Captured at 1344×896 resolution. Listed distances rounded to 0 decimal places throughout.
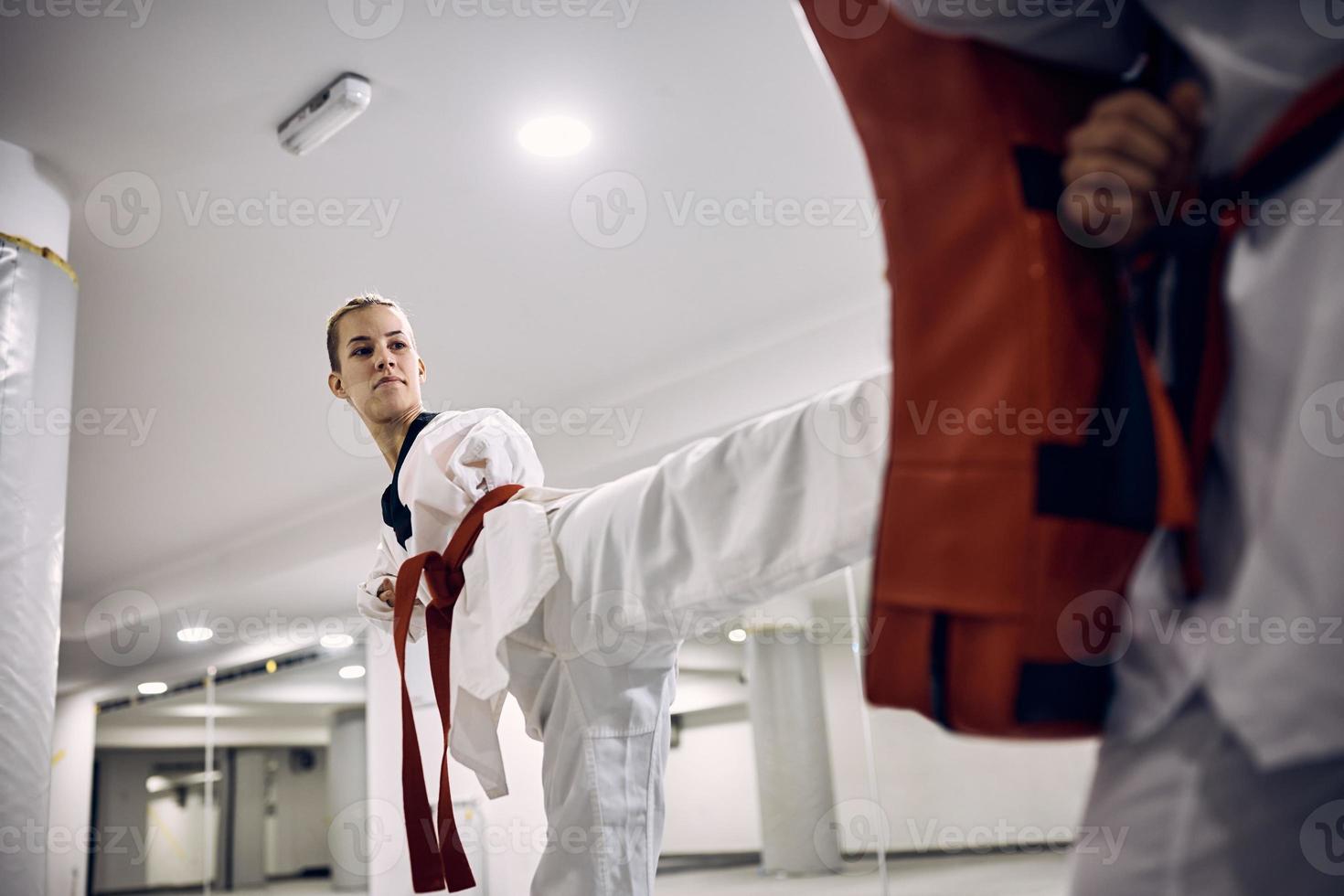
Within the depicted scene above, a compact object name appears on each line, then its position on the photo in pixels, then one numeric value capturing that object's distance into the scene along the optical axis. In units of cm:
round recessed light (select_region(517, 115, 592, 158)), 266
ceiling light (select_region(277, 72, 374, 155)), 238
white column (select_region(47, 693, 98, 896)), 777
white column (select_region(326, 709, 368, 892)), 689
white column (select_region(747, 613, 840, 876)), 431
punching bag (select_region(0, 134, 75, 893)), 203
